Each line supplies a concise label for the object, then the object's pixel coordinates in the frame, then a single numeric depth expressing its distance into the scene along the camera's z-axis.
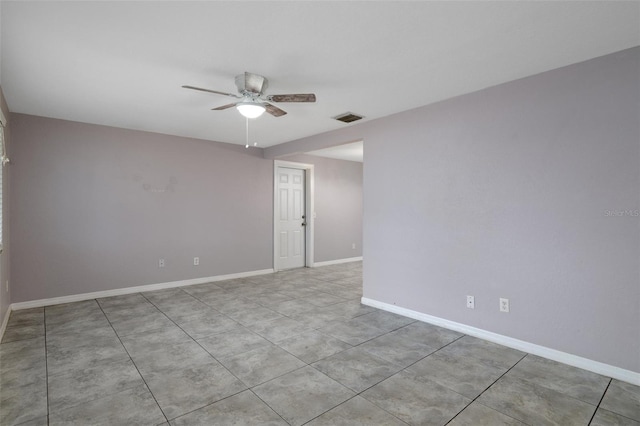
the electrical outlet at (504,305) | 2.97
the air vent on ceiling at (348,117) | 3.97
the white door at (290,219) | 6.56
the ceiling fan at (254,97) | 2.69
